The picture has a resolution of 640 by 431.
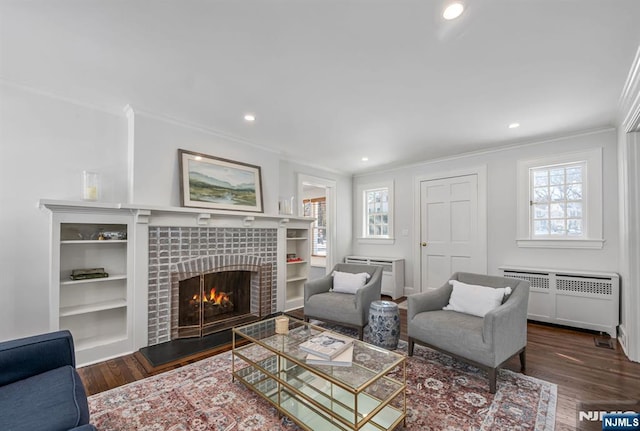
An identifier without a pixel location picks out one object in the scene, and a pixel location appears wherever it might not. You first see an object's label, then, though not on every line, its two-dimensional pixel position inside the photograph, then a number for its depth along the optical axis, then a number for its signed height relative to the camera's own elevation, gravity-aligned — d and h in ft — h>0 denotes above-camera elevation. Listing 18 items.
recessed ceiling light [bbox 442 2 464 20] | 5.16 +3.85
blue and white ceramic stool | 9.31 -3.44
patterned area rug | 5.85 -4.16
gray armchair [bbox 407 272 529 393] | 6.95 -2.85
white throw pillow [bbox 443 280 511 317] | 8.28 -2.32
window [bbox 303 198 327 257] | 20.45 -0.16
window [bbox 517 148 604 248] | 11.37 +0.82
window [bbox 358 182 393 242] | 17.62 +0.58
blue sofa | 4.04 -2.80
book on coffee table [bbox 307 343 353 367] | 5.90 -2.92
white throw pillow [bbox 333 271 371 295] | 11.31 -2.46
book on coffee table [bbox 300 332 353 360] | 6.08 -2.81
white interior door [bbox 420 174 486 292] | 14.30 -0.52
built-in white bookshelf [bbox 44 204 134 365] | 8.05 -1.88
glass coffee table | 5.37 -3.61
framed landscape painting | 10.69 +1.48
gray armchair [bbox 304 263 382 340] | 10.00 -2.97
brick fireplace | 9.66 -1.57
